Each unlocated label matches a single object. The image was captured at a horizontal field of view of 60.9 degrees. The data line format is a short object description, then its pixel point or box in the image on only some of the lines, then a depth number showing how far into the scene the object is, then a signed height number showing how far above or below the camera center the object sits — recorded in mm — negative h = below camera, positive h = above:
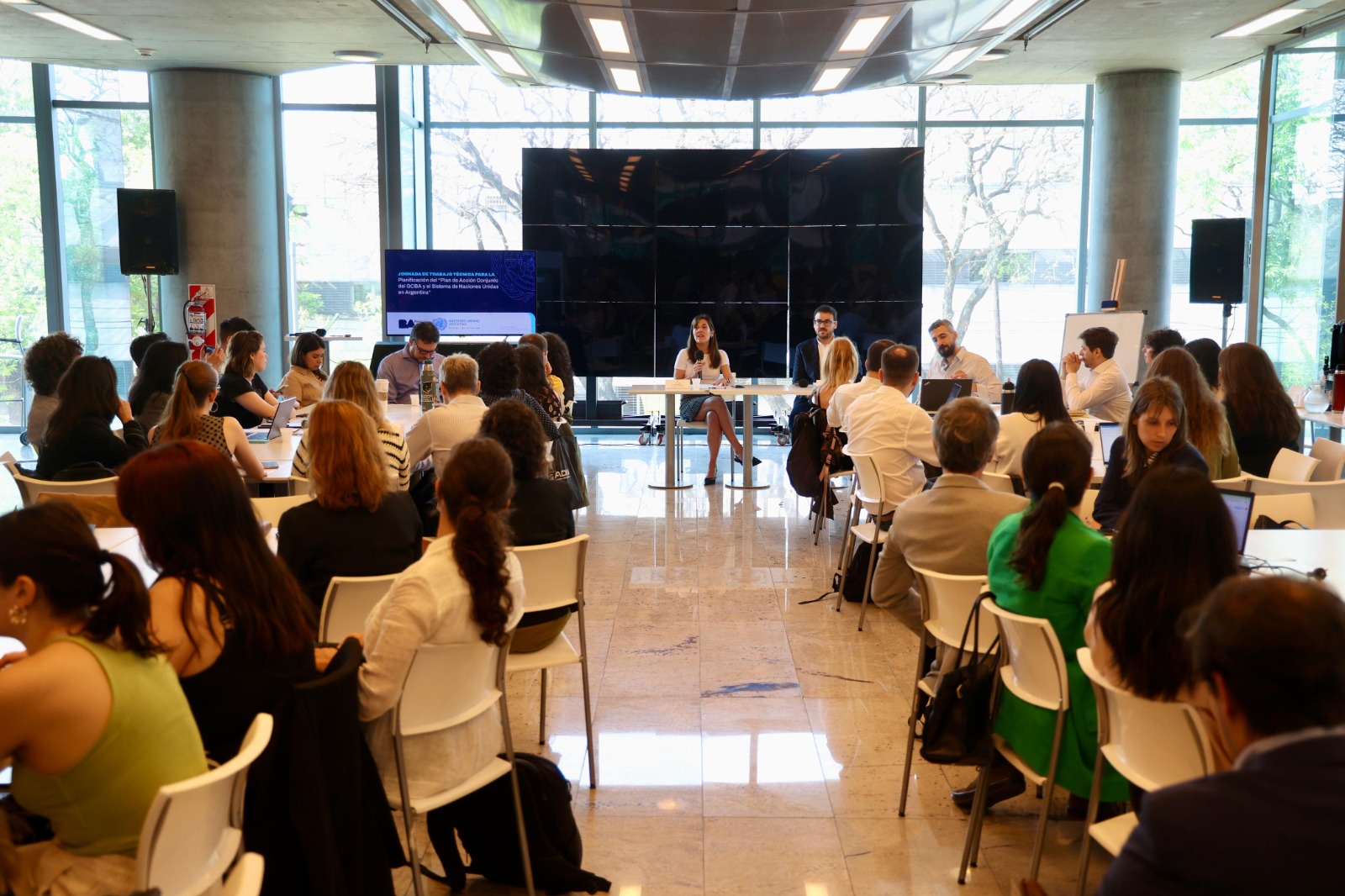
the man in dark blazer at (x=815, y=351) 9914 -475
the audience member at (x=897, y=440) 5863 -732
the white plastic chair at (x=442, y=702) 2701 -997
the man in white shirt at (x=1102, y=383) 6914 -511
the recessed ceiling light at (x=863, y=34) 6699 +1590
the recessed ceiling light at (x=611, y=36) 6695 +1575
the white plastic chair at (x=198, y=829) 1813 -904
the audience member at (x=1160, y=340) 7160 -263
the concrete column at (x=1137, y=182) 11172 +1142
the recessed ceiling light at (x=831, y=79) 8070 +1570
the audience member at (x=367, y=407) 4953 -500
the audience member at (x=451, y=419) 5809 -628
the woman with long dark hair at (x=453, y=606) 2678 -745
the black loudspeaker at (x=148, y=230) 10805 +599
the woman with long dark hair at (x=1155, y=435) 4070 -490
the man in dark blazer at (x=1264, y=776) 1286 -540
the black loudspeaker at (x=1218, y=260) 10406 +354
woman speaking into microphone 9805 -689
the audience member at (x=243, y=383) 6902 -533
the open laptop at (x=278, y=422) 6456 -731
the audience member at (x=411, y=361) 8875 -522
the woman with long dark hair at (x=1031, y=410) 5473 -536
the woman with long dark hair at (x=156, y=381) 6797 -513
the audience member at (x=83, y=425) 5172 -595
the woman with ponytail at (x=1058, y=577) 2930 -732
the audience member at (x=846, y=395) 7062 -605
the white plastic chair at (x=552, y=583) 3645 -935
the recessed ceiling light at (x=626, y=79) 8047 +1572
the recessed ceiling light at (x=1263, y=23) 8688 +2158
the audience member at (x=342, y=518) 3434 -671
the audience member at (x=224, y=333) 8781 -296
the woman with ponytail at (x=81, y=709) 1893 -693
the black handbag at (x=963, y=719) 3141 -1153
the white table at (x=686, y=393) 9094 -785
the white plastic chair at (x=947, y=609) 3395 -939
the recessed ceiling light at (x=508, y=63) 7887 +1648
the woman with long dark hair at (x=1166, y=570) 2369 -564
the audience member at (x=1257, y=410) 5453 -527
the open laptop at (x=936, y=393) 7750 -640
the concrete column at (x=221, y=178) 10984 +1124
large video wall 11773 +528
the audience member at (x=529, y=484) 4012 -674
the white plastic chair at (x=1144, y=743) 2330 -935
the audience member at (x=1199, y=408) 4699 -449
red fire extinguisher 11133 -195
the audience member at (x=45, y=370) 6176 -409
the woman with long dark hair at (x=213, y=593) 2326 -603
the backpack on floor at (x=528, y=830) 3146 -1483
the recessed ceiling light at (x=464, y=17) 6559 +1650
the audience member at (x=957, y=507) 3871 -709
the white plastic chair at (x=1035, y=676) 2826 -973
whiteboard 9094 -255
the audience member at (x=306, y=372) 7738 -532
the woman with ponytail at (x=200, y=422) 5121 -570
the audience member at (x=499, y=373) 5965 -402
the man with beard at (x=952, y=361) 9227 -513
